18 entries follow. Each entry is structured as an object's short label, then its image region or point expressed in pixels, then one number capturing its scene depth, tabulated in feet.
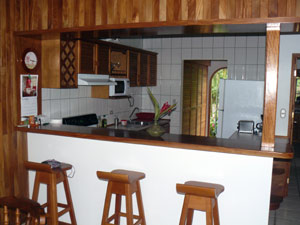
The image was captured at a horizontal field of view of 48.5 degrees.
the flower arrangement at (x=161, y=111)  10.34
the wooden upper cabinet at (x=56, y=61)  12.32
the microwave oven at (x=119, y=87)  16.06
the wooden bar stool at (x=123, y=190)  8.93
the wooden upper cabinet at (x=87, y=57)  13.43
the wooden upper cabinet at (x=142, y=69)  18.03
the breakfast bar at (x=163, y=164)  8.94
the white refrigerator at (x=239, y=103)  16.97
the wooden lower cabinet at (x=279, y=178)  13.97
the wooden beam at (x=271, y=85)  8.50
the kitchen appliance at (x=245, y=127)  16.07
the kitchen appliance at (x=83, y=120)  14.34
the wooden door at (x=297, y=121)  28.55
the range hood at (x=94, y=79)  13.53
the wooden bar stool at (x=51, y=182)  9.87
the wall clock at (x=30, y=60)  11.74
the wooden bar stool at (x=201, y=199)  8.09
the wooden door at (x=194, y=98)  21.75
